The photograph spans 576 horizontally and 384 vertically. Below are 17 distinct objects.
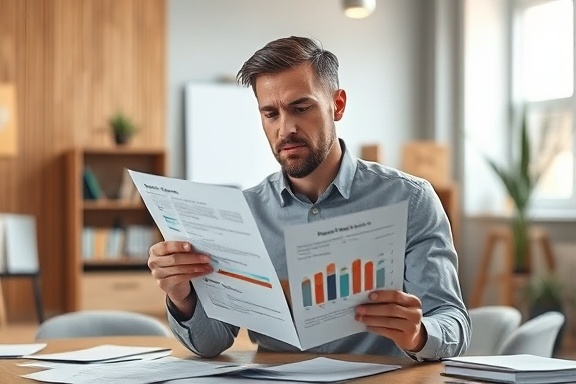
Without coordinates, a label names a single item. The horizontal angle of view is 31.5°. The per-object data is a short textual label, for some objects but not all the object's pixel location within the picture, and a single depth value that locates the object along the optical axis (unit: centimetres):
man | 206
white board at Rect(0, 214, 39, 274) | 684
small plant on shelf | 722
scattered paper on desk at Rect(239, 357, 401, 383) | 183
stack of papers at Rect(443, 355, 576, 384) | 173
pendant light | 471
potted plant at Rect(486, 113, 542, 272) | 697
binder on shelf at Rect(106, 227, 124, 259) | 721
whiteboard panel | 766
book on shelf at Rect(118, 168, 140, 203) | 728
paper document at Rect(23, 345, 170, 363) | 216
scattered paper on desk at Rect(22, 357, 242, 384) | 187
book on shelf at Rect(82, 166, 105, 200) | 718
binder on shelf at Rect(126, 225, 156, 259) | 726
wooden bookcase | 703
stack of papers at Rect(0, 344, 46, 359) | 227
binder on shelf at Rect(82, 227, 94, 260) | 714
